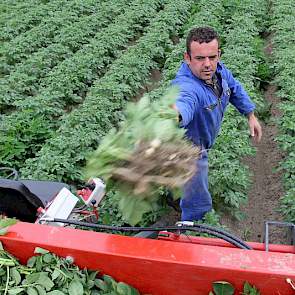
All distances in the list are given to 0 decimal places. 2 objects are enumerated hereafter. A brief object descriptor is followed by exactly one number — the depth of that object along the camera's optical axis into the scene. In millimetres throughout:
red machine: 2184
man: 3059
